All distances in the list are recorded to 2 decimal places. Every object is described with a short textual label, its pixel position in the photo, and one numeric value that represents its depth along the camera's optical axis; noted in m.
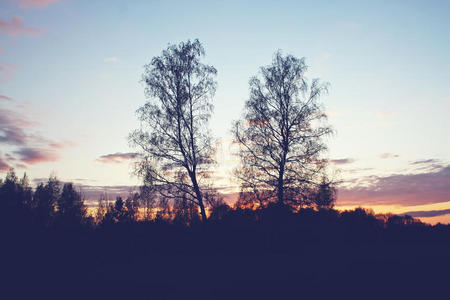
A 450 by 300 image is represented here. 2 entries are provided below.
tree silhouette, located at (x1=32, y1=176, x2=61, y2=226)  64.94
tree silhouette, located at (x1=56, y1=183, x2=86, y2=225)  64.67
